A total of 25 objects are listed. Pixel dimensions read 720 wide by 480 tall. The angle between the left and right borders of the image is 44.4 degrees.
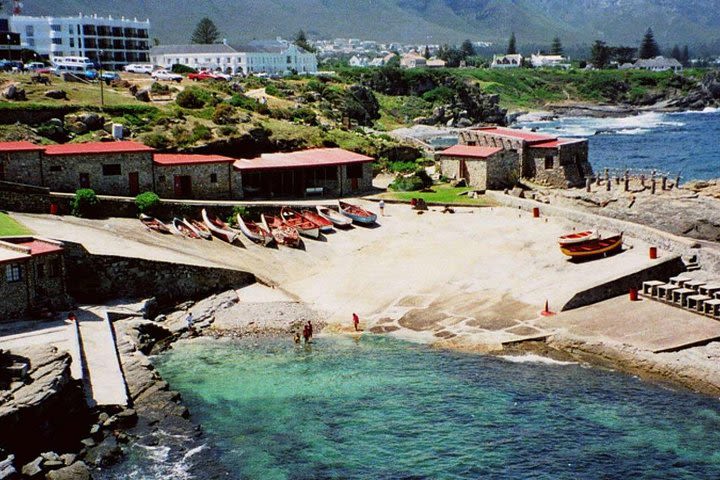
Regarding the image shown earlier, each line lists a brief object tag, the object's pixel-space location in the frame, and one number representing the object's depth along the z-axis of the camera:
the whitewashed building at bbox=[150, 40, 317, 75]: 162.38
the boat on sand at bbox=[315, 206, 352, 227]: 56.84
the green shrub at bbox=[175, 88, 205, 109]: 80.50
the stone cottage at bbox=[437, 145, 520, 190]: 64.69
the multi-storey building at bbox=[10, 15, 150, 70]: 136.00
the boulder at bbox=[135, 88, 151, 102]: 81.31
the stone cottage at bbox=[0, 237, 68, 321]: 38.72
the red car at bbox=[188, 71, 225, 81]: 104.95
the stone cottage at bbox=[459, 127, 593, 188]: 66.81
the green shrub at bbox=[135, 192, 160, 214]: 54.00
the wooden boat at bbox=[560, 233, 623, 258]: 47.22
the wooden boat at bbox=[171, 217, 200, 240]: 52.42
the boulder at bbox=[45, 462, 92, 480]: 27.83
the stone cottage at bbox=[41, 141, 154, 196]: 54.72
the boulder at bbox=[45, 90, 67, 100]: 73.50
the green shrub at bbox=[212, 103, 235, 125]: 71.12
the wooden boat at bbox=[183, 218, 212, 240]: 52.59
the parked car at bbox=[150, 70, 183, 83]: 99.56
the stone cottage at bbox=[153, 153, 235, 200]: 57.91
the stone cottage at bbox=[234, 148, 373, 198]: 62.22
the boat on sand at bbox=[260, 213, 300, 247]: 53.03
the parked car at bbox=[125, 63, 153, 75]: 111.94
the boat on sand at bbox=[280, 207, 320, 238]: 54.56
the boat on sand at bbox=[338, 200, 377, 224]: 57.09
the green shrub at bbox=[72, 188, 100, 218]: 52.34
